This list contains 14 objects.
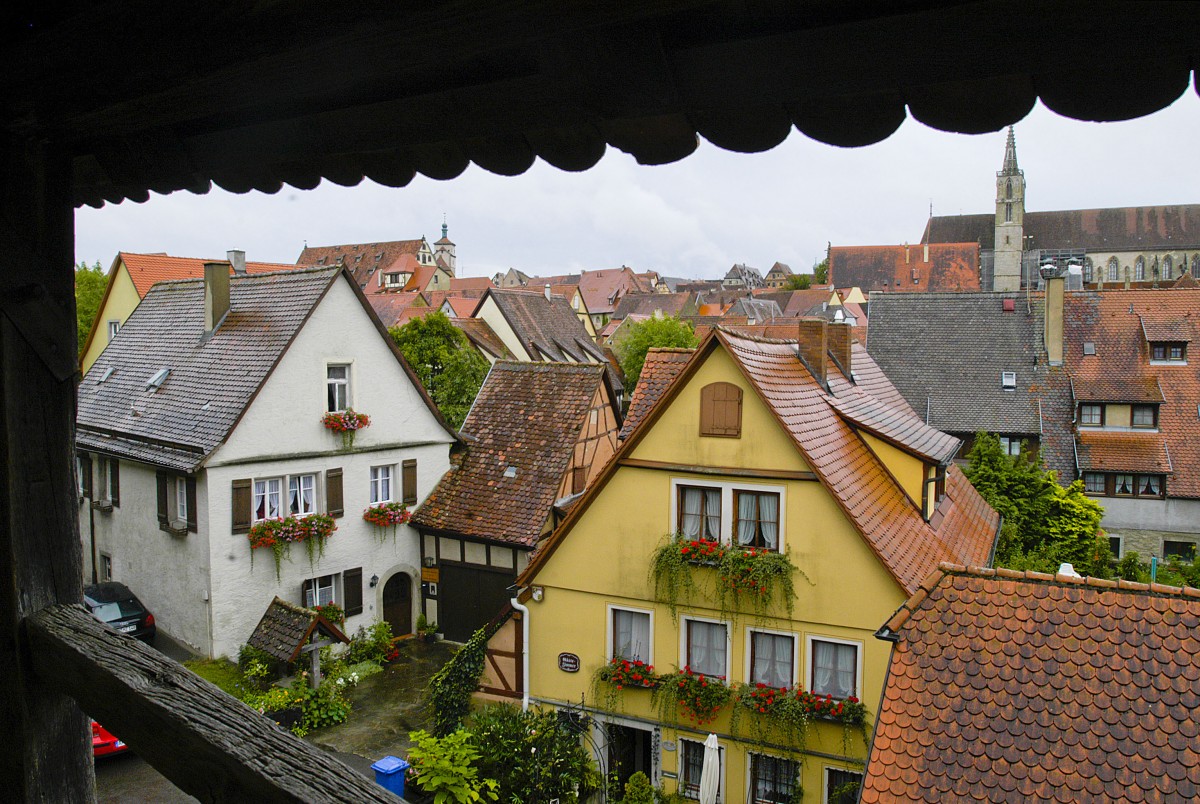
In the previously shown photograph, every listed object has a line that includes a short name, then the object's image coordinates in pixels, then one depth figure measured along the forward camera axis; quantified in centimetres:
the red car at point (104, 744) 1186
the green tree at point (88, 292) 3717
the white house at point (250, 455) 1641
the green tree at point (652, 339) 4372
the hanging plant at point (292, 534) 1653
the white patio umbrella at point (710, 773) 1132
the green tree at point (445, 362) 2525
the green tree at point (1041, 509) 2125
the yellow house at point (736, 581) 1159
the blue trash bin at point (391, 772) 1116
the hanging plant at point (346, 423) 1783
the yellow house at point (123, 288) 2995
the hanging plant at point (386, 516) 1845
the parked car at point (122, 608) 1644
